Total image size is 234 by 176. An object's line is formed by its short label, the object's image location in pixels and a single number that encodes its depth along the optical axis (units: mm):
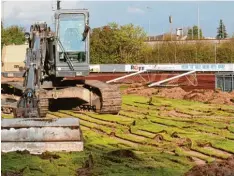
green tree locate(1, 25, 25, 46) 62694
